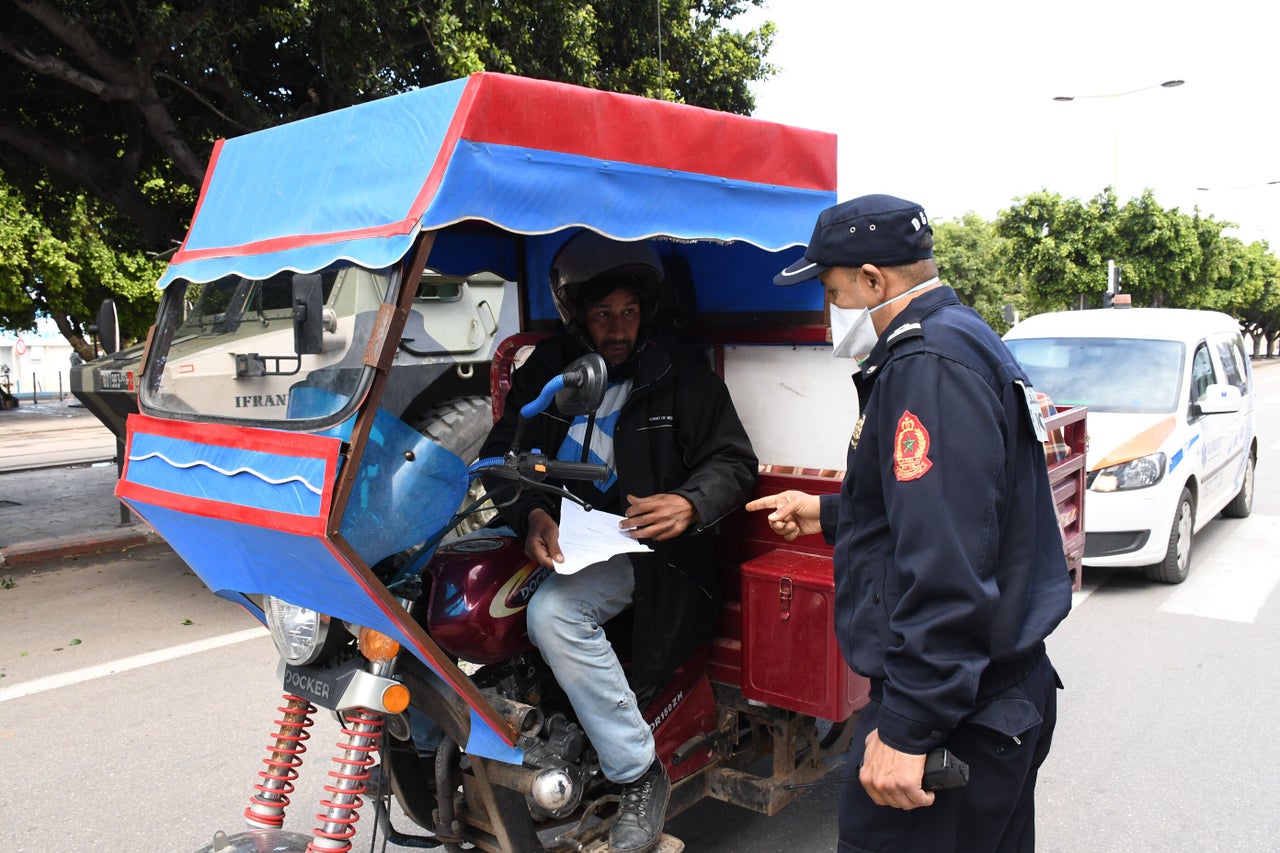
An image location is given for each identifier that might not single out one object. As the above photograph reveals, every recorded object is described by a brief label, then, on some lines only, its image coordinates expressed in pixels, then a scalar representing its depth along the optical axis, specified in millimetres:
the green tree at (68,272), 18781
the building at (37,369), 35588
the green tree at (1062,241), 22156
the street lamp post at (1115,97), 20406
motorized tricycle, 2334
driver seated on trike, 2781
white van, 6836
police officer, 1771
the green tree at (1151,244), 22797
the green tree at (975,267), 36375
